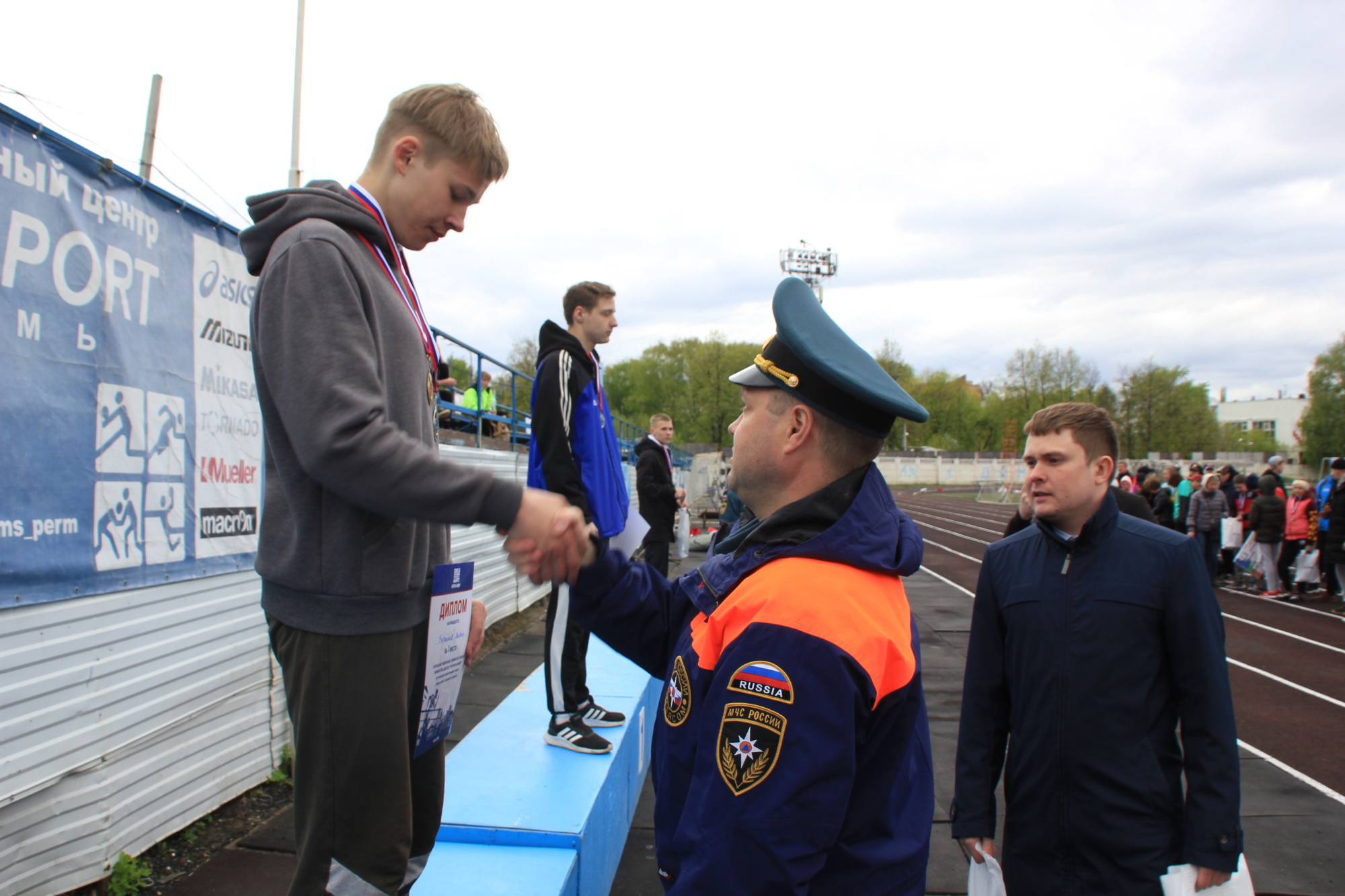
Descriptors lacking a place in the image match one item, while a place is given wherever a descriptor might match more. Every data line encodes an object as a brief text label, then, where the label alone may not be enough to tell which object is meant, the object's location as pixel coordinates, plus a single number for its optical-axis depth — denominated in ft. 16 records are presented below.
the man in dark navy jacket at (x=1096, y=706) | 7.16
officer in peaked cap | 3.59
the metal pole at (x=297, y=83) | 29.17
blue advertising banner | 8.77
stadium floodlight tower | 194.22
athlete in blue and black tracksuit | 10.92
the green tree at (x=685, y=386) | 229.25
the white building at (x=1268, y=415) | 307.58
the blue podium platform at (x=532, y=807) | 8.45
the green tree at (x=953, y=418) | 273.54
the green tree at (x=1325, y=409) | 165.48
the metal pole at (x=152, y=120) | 19.90
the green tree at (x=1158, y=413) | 170.09
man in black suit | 27.61
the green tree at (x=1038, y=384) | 212.84
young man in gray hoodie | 4.22
